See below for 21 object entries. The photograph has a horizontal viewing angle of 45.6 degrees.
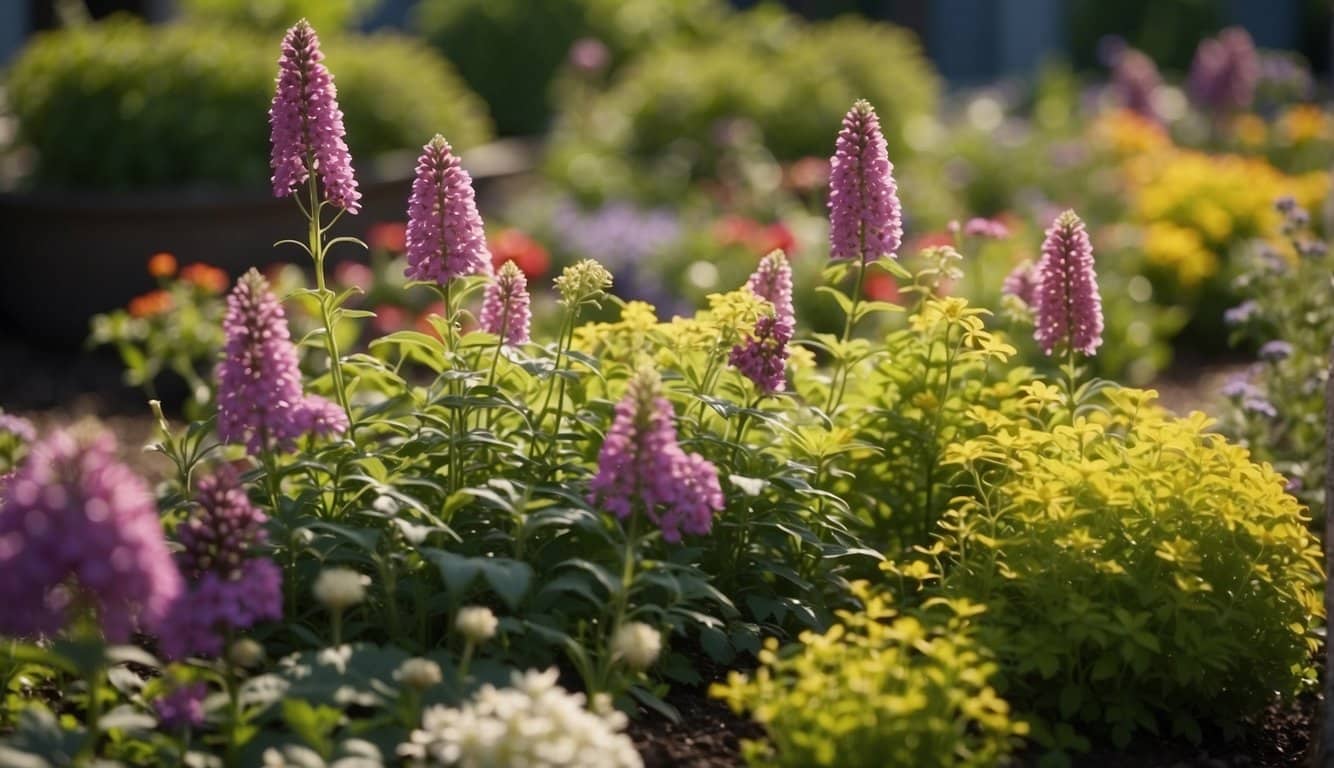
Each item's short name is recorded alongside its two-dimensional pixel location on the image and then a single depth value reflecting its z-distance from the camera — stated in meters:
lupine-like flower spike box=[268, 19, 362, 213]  3.03
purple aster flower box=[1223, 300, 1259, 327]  4.86
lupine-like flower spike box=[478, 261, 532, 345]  3.19
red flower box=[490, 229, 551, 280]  5.77
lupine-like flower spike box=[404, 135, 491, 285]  3.06
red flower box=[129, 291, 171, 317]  5.34
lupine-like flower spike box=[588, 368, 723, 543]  2.68
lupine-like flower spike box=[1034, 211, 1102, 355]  3.51
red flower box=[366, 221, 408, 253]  6.09
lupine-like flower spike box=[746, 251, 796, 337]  3.41
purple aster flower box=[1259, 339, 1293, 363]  4.62
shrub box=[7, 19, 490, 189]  7.80
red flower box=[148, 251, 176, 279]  5.12
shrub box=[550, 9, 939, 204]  9.30
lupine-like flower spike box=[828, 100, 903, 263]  3.28
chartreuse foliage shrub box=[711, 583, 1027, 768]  2.55
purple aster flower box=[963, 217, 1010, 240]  4.39
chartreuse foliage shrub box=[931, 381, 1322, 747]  3.09
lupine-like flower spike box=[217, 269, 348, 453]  2.66
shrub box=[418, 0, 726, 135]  11.54
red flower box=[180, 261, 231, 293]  5.46
